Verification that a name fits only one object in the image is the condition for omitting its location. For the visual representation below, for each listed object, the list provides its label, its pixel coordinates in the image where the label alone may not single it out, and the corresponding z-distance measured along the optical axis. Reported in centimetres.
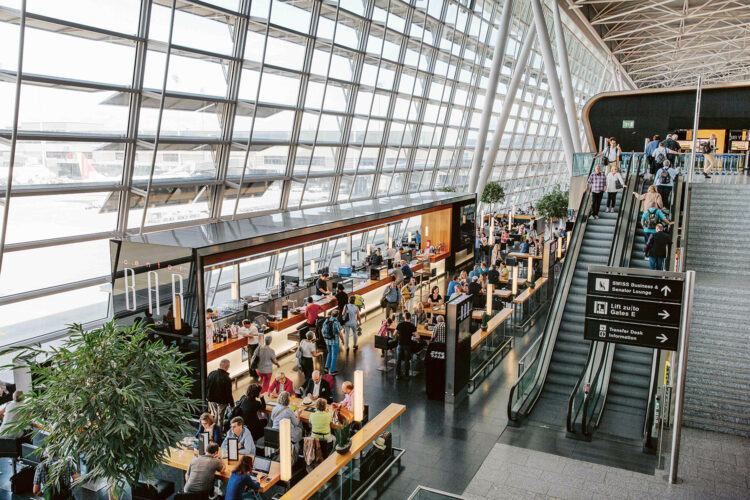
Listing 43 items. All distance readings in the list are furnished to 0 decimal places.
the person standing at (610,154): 1499
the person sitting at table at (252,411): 790
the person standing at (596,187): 1366
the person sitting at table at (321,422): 725
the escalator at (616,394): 872
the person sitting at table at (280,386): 847
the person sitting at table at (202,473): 611
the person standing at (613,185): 1376
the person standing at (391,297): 1438
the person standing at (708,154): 1631
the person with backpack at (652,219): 1075
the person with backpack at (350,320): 1276
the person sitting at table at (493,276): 1593
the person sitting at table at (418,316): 1315
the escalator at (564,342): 956
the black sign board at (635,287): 700
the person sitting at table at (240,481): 584
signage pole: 661
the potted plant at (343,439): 692
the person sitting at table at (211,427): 711
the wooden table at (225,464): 636
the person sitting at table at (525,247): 2022
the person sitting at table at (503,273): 1648
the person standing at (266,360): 986
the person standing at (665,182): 1279
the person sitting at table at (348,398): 815
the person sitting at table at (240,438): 678
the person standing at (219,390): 834
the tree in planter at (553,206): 2592
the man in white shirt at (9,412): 719
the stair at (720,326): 852
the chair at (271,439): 712
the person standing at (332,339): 1120
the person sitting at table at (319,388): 865
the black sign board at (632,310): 704
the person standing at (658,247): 1041
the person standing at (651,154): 1537
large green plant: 432
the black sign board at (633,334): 705
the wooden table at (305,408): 811
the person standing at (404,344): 1109
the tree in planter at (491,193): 2678
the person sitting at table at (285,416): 726
